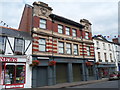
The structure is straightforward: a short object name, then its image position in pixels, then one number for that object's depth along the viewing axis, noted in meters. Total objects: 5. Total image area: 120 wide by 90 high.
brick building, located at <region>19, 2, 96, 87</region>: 13.30
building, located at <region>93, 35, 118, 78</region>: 21.77
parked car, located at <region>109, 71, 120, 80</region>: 16.94
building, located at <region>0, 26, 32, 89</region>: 10.92
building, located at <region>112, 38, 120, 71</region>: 26.49
